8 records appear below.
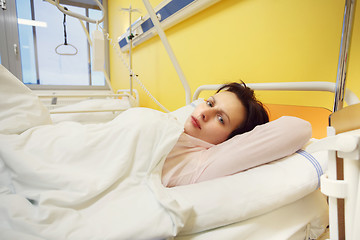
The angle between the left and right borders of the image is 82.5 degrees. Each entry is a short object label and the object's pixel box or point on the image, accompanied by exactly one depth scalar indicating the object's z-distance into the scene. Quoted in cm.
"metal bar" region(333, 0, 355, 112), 59
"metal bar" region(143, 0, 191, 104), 123
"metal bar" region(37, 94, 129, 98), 151
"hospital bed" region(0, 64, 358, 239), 41
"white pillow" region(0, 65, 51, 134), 70
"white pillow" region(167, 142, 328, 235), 48
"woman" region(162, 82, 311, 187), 65
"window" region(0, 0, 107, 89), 317
